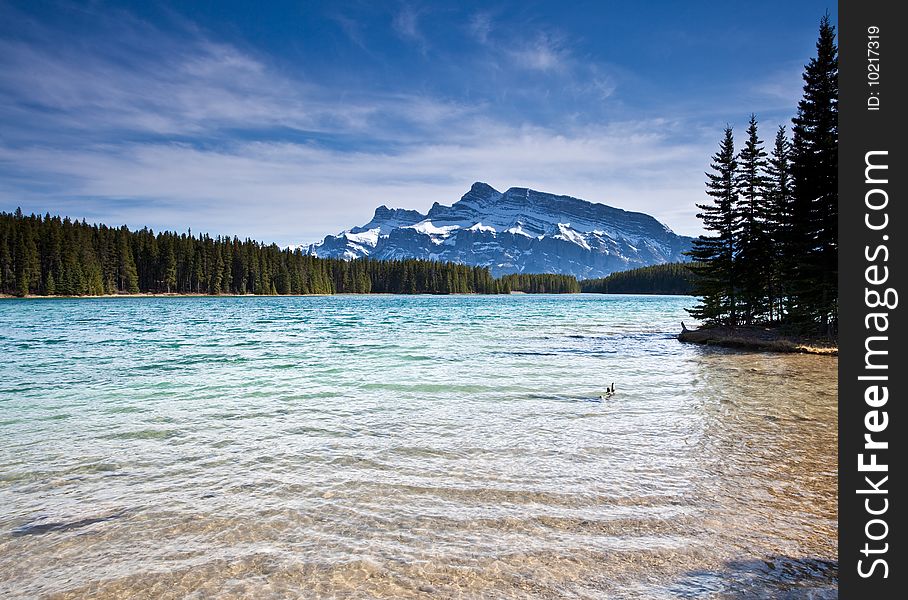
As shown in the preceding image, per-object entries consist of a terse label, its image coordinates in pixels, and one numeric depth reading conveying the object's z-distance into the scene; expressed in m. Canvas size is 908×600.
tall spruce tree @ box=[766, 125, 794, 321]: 32.00
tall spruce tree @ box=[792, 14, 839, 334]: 26.28
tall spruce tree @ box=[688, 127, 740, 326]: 38.97
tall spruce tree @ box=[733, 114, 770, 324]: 37.81
